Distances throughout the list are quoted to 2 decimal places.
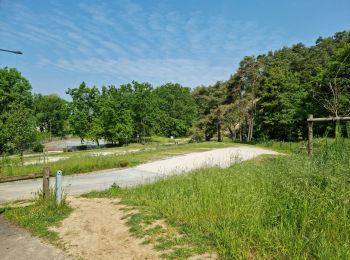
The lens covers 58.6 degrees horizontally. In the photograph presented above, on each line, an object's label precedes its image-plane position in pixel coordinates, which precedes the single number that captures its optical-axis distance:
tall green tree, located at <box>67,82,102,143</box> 50.78
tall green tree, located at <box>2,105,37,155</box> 24.69
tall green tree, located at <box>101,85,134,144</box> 50.34
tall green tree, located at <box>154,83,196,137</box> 69.93
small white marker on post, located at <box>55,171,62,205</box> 7.72
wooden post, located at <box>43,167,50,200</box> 8.14
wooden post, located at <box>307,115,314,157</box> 11.80
